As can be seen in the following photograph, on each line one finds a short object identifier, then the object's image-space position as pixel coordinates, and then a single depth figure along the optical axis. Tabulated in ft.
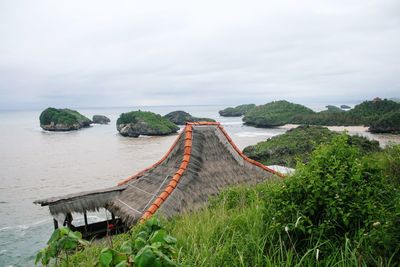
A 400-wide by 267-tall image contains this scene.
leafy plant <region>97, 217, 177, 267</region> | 5.70
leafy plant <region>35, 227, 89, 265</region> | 7.84
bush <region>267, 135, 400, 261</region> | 10.22
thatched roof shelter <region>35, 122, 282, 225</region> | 29.76
